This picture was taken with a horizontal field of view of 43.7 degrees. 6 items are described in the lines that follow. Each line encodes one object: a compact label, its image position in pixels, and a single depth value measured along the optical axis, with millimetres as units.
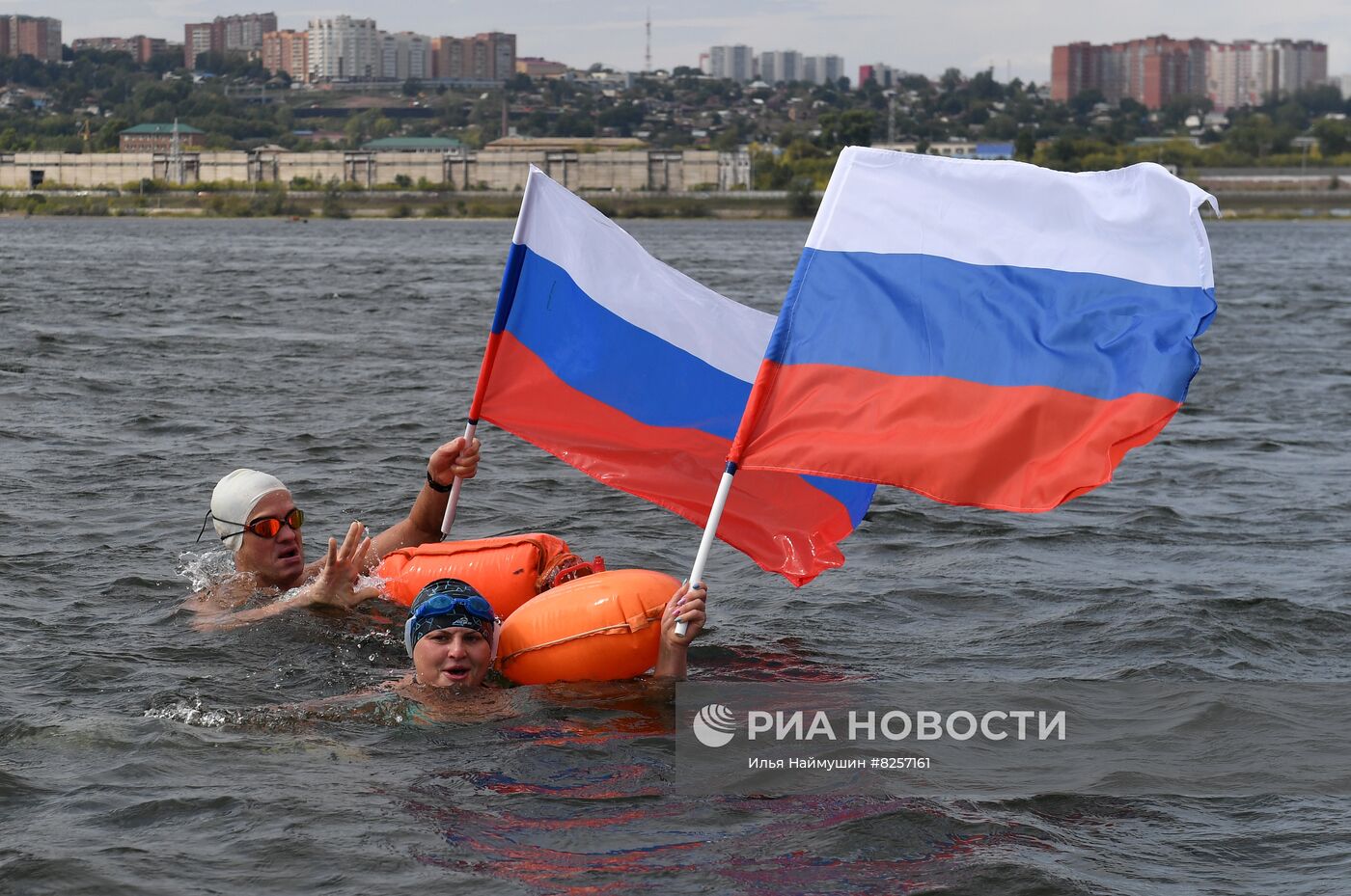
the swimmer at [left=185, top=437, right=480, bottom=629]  8961
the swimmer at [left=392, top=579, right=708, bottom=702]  7367
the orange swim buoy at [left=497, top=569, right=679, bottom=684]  7418
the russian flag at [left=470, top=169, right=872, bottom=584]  8469
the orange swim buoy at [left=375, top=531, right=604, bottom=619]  8359
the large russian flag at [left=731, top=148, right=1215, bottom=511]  6594
